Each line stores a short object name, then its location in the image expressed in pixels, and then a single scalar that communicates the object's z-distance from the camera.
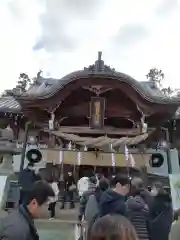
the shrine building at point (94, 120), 6.39
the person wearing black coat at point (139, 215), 2.24
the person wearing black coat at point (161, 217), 2.41
